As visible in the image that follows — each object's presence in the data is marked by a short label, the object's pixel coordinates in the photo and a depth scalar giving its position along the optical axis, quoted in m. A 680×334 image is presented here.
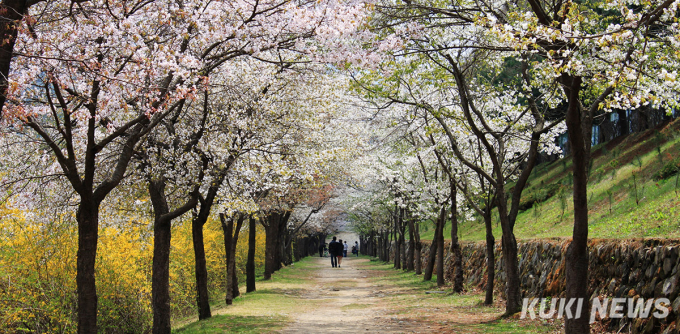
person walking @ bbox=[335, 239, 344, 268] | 36.46
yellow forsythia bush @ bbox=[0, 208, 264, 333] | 10.45
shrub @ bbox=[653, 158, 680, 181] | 14.35
